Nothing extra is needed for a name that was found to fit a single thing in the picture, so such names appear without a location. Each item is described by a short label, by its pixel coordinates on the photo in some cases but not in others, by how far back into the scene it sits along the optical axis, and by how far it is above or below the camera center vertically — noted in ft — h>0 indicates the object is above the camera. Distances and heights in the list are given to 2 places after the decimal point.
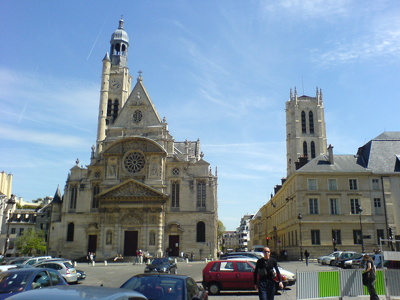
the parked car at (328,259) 95.74 -5.43
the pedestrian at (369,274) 36.74 -3.54
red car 48.80 -5.22
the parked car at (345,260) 84.94 -5.03
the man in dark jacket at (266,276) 30.30 -3.07
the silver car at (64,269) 59.50 -5.19
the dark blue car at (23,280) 29.37 -3.55
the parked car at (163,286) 24.79 -3.29
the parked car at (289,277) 53.75 -5.57
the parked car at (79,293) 14.02 -2.18
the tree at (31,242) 159.34 -2.75
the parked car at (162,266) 64.22 -5.05
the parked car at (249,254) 76.27 -3.60
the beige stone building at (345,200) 118.52 +11.81
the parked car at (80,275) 67.82 -6.88
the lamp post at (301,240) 114.90 -1.06
